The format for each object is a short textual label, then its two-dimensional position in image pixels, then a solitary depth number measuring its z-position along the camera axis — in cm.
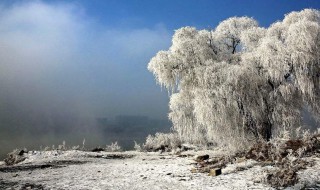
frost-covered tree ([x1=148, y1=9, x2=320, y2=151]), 1862
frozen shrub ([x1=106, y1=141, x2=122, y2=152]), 2801
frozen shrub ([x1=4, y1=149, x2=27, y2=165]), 2058
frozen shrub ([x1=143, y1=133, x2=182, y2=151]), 2798
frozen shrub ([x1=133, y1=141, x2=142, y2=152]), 2889
